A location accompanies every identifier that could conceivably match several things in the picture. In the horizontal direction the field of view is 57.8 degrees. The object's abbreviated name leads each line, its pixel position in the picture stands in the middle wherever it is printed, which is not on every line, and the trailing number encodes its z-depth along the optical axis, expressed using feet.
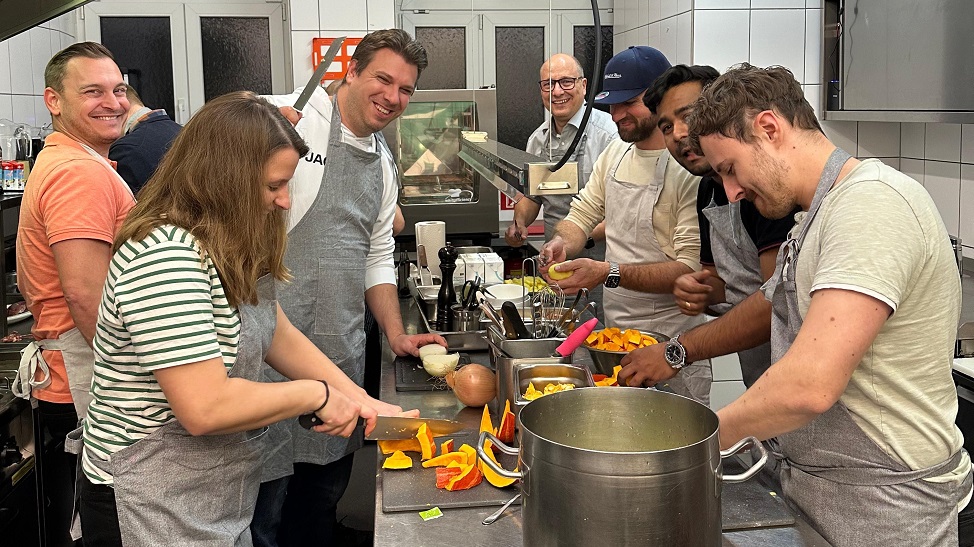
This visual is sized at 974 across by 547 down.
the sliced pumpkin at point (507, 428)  5.84
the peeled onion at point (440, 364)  7.75
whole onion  6.93
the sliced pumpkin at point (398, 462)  5.69
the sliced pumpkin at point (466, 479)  5.33
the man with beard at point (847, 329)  4.54
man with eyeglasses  14.02
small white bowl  10.09
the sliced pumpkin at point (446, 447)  5.90
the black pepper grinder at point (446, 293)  9.91
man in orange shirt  7.11
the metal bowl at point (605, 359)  7.32
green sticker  5.01
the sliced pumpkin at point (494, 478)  5.32
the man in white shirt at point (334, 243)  8.38
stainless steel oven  16.21
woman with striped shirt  4.89
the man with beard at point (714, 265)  6.81
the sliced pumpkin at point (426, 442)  5.82
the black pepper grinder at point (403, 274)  12.69
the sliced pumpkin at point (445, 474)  5.35
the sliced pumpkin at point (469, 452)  5.53
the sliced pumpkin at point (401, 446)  5.98
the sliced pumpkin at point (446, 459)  5.61
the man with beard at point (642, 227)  9.26
